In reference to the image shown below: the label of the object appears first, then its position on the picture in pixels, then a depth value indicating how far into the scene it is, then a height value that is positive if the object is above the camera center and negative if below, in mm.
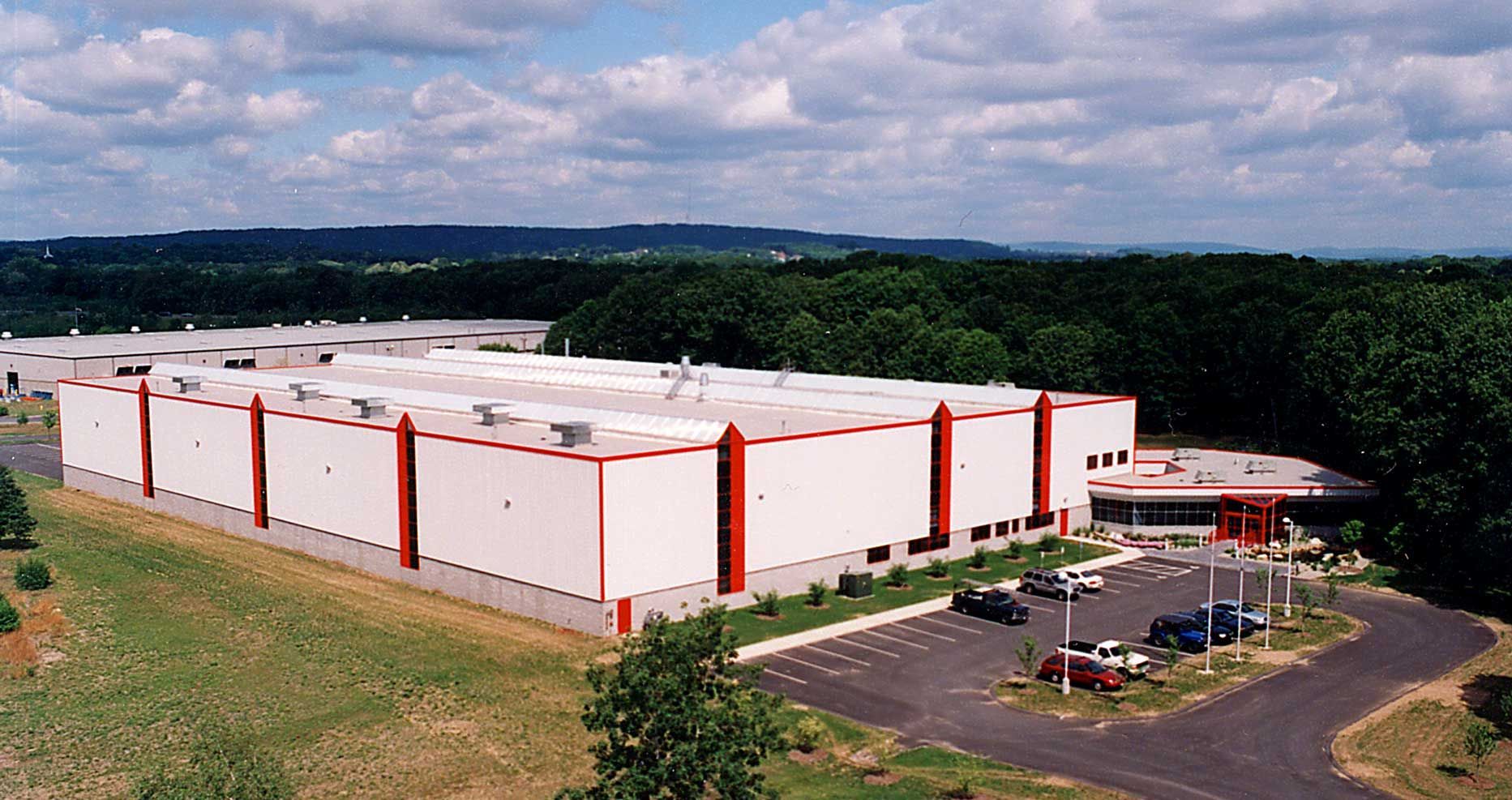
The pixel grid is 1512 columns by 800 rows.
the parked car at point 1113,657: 42500 -12801
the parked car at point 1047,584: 52844 -12741
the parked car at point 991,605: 49062 -12687
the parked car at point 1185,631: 45562 -12781
